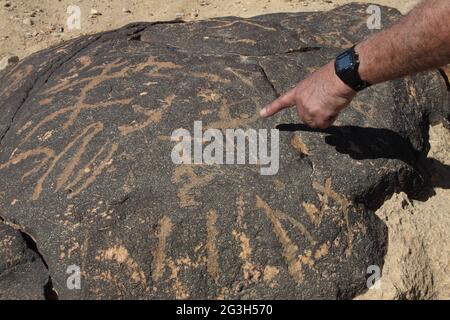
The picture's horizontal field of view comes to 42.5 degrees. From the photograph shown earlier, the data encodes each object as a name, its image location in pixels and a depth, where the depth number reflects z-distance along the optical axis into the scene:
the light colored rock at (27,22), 5.16
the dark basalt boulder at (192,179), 1.97
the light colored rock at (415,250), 2.15
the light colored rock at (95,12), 5.29
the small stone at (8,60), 4.29
